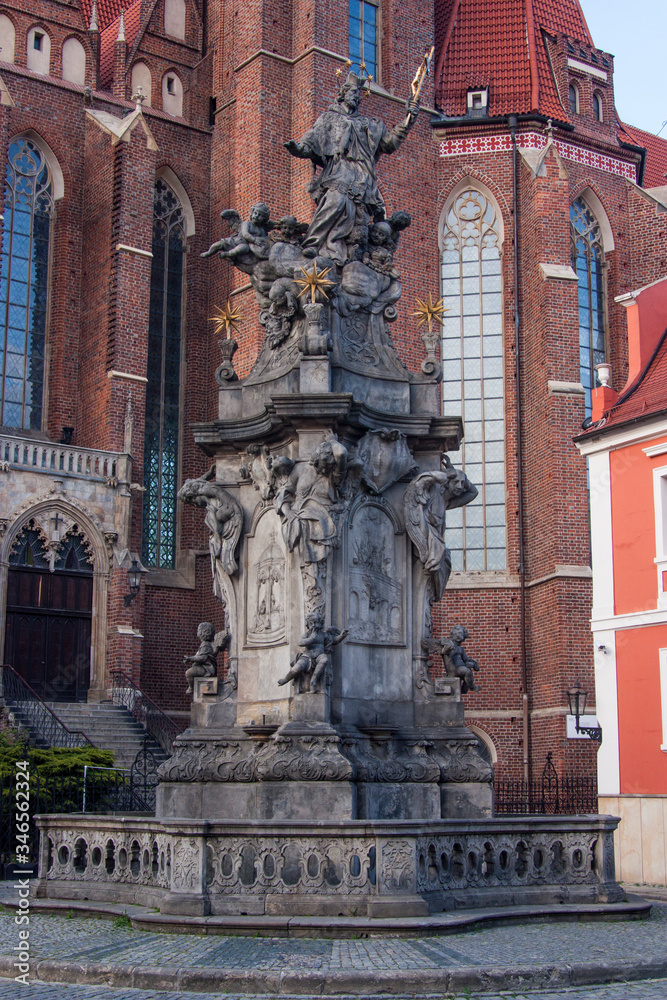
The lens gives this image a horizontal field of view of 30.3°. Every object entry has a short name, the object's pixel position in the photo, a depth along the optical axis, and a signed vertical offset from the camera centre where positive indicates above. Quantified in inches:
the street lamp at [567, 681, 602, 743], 970.7 +9.8
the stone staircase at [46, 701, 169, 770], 897.5 -11.8
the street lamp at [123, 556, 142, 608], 1035.9 +108.8
